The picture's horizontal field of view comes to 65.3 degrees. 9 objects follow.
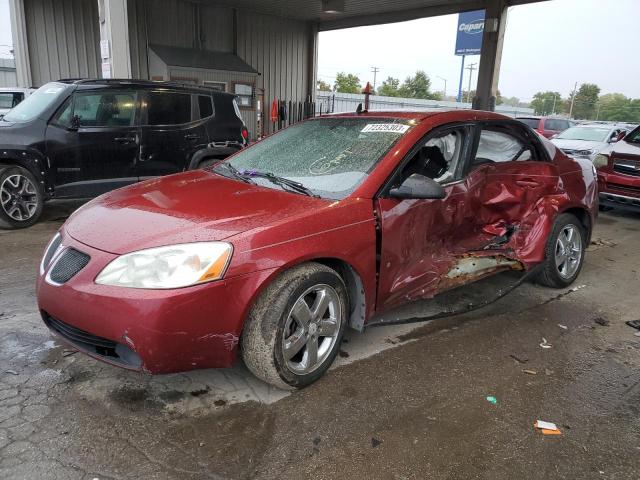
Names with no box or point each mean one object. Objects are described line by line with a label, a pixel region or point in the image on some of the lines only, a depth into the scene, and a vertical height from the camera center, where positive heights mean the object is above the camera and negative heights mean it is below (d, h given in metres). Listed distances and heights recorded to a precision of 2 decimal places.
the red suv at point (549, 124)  19.07 -0.55
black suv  6.28 -0.58
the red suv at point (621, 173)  8.02 -0.97
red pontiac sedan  2.45 -0.80
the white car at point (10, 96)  10.42 -0.11
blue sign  43.96 +6.28
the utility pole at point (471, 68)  67.47 +5.10
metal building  13.92 +1.89
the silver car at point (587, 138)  11.04 -0.65
